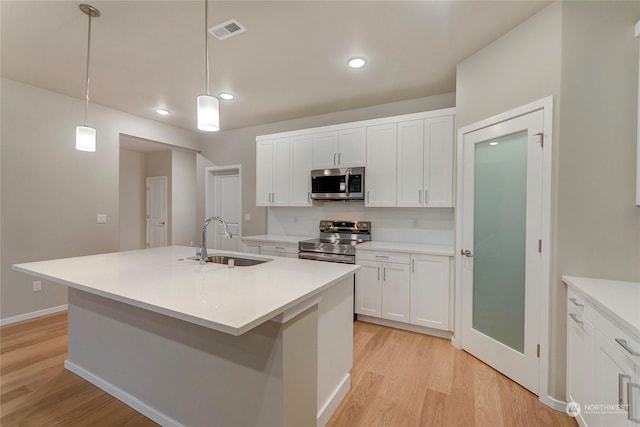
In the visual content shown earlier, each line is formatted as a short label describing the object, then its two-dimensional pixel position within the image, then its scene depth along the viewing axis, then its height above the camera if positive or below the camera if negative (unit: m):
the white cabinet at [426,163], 3.03 +0.57
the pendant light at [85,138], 2.21 +0.58
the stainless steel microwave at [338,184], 3.55 +0.38
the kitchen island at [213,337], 1.33 -0.75
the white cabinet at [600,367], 1.15 -0.75
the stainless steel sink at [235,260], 2.34 -0.43
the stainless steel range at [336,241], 3.36 -0.40
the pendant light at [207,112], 1.71 +0.61
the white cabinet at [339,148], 3.57 +0.85
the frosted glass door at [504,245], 2.01 -0.27
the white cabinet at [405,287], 2.87 -0.82
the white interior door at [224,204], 5.25 +0.13
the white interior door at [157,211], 6.48 -0.02
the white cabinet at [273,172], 4.20 +0.61
